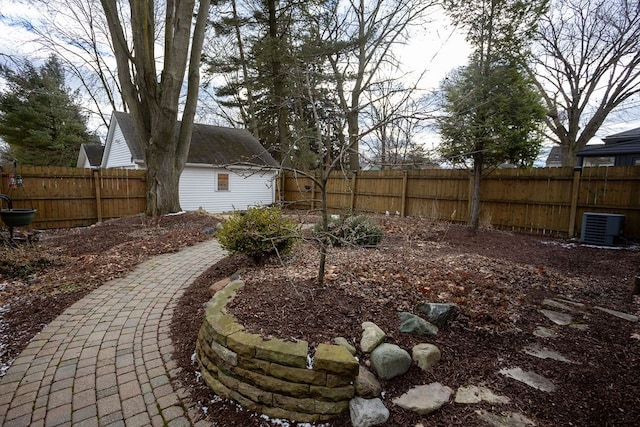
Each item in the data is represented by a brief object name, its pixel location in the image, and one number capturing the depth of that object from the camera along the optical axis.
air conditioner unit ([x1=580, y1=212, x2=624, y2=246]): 5.93
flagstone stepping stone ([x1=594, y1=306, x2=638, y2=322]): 2.78
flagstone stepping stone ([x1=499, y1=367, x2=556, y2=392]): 1.89
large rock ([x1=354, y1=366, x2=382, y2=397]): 1.80
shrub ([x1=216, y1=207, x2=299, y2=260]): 3.65
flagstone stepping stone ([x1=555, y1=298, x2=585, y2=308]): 3.11
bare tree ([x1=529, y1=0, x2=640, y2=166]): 9.41
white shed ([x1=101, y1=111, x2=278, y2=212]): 12.09
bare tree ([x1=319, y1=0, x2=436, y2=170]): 8.73
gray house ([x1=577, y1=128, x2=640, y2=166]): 8.74
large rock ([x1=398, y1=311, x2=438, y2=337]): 2.28
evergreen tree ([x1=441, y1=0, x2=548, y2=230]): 6.09
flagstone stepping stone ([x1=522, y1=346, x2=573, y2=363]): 2.19
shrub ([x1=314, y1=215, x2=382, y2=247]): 4.79
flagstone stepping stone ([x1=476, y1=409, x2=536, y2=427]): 1.61
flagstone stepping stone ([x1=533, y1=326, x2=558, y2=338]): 2.50
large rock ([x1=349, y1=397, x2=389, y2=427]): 1.67
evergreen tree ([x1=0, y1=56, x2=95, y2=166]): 15.17
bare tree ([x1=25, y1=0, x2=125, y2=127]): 11.08
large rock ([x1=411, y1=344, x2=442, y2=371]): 2.03
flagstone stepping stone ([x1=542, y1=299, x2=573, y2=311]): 3.03
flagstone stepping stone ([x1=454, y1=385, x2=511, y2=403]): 1.79
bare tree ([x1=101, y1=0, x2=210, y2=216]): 7.45
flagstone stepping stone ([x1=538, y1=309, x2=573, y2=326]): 2.74
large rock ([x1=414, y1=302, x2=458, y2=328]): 2.45
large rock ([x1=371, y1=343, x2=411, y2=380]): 1.93
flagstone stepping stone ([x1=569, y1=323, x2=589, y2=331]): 2.63
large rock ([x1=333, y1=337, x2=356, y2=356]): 1.99
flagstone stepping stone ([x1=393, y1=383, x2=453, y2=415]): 1.74
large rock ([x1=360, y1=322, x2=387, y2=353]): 2.07
